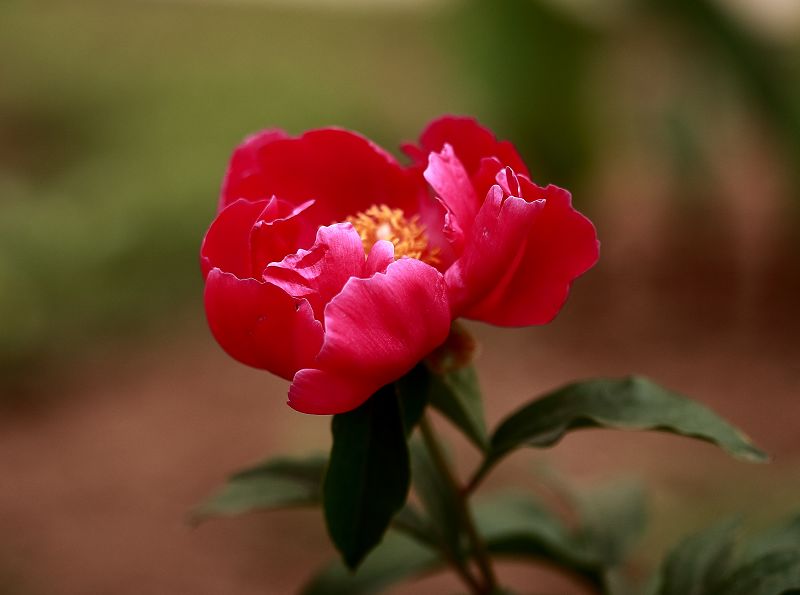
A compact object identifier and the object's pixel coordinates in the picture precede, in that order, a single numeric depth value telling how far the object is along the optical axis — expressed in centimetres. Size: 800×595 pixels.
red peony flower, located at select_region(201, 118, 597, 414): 64
